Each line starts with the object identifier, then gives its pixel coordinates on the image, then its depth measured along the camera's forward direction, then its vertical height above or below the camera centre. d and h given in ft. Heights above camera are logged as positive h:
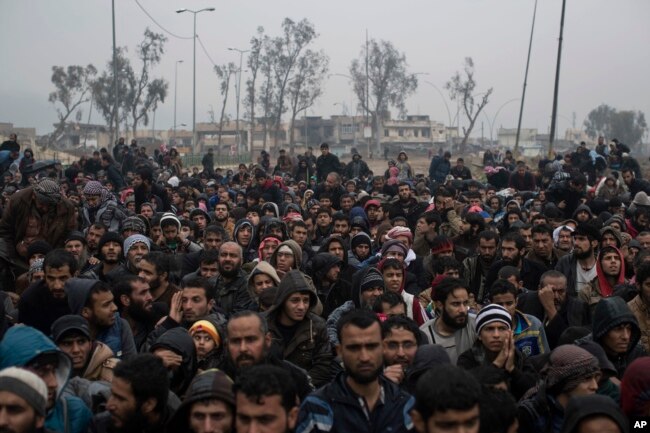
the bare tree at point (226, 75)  214.48 +9.00
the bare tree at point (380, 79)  214.28 +10.09
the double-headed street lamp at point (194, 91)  160.35 +3.25
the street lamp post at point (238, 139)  213.66 -8.37
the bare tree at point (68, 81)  234.17 +6.10
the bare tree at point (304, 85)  201.78 +7.02
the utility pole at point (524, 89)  125.70 +5.08
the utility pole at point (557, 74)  86.99 +5.35
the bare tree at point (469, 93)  201.77 +6.88
